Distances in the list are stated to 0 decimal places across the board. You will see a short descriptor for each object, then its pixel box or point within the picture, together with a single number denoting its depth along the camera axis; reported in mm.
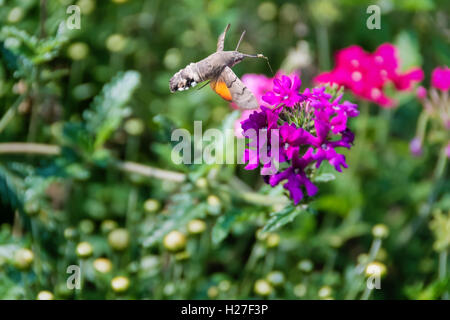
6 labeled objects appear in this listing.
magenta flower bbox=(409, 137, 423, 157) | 677
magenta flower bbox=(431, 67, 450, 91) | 650
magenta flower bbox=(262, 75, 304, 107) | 529
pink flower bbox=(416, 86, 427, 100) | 660
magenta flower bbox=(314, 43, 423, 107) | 663
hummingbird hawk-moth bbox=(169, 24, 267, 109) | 521
